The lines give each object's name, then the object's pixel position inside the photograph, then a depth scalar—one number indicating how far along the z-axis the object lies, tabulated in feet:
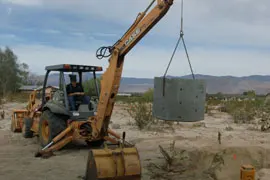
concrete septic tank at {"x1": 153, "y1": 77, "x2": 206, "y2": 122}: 16.93
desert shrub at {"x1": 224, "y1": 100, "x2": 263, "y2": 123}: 41.49
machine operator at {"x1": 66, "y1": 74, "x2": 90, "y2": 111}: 24.13
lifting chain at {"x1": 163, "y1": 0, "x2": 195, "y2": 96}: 16.44
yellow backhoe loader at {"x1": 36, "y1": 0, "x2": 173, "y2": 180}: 14.83
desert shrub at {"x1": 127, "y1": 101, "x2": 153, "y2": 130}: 33.58
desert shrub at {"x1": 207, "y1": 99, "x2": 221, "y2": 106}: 64.54
